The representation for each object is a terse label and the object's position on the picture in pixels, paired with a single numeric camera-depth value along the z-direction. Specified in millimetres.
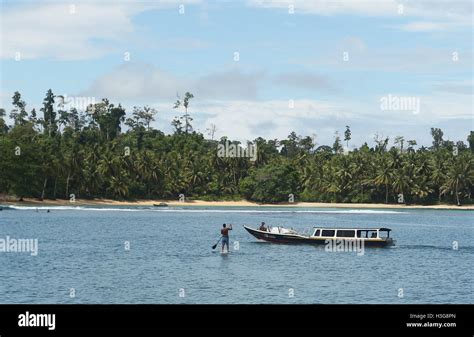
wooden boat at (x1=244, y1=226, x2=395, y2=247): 86500
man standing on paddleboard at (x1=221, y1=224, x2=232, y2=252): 76500
